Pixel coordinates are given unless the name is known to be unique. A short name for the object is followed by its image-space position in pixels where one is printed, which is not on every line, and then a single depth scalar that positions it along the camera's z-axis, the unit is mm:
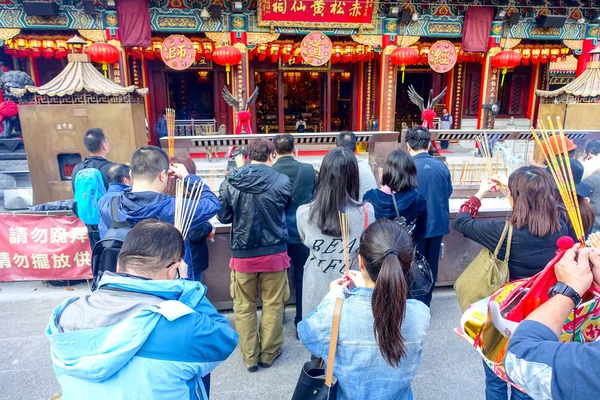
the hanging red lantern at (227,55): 8307
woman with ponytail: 1221
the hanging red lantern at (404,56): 8930
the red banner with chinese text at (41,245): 3615
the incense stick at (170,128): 3055
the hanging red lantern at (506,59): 9188
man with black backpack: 1844
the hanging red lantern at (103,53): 7874
